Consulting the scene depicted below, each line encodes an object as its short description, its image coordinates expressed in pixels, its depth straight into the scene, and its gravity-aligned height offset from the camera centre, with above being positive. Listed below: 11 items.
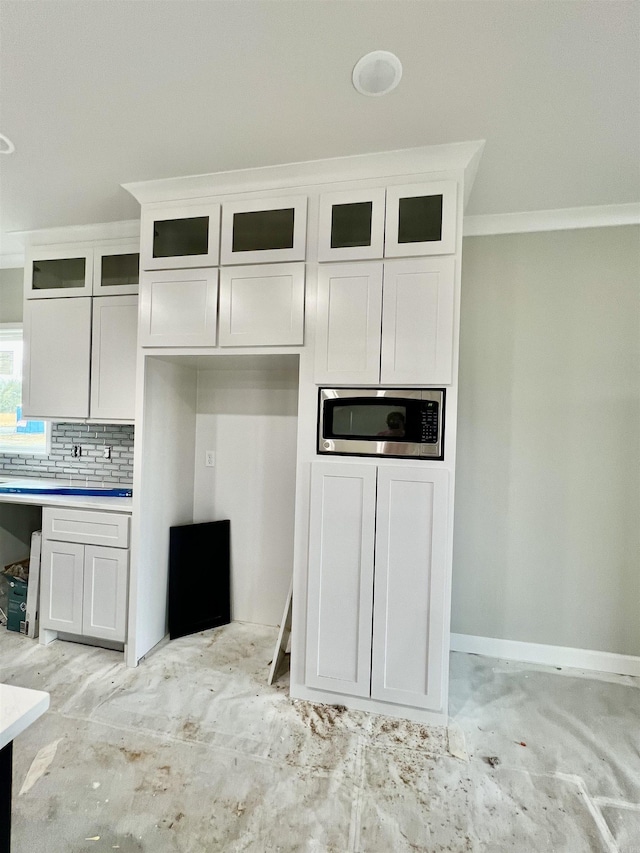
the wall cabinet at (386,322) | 1.92 +0.53
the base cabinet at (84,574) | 2.42 -0.90
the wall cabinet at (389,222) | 1.92 +1.00
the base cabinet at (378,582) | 1.94 -0.72
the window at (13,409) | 3.30 +0.09
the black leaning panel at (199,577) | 2.67 -1.01
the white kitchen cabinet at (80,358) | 2.72 +0.44
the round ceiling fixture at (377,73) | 1.44 +1.30
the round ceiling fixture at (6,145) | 1.93 +1.31
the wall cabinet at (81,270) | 2.75 +1.04
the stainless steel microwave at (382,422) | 1.94 +0.05
